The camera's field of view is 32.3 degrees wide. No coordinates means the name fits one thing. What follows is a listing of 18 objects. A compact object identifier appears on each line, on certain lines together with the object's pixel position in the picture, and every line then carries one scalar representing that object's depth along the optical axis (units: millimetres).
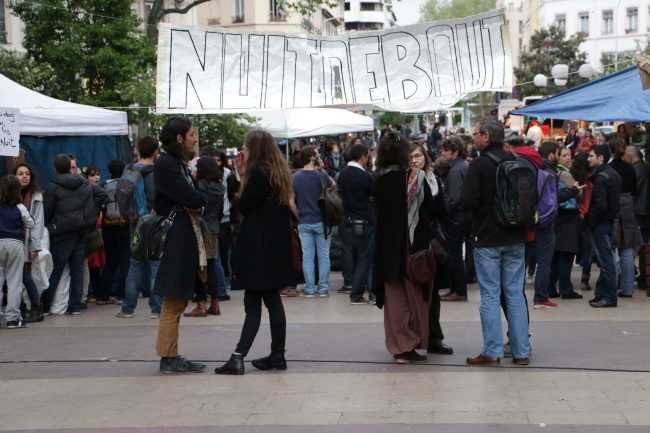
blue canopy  14648
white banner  12664
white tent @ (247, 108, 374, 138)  23109
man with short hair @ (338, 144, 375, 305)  12875
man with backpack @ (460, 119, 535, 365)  8531
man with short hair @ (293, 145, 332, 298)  13555
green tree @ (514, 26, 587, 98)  68438
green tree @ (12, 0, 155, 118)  27047
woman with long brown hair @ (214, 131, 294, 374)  8438
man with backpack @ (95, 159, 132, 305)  12945
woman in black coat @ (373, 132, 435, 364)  8922
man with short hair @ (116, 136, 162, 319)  11852
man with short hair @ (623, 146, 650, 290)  13367
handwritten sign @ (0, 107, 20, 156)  11562
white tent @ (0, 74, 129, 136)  13680
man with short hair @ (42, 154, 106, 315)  12352
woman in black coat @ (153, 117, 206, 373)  8516
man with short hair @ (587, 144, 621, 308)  11961
